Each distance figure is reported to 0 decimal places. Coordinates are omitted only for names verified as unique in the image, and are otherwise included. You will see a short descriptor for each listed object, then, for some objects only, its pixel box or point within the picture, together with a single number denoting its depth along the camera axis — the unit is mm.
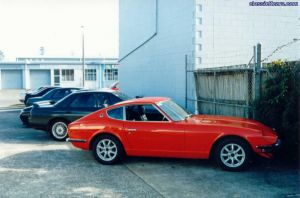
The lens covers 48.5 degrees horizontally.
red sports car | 6043
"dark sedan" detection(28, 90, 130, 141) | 9445
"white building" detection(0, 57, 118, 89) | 46969
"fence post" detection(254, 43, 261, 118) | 7586
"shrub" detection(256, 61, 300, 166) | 6234
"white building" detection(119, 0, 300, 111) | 10844
